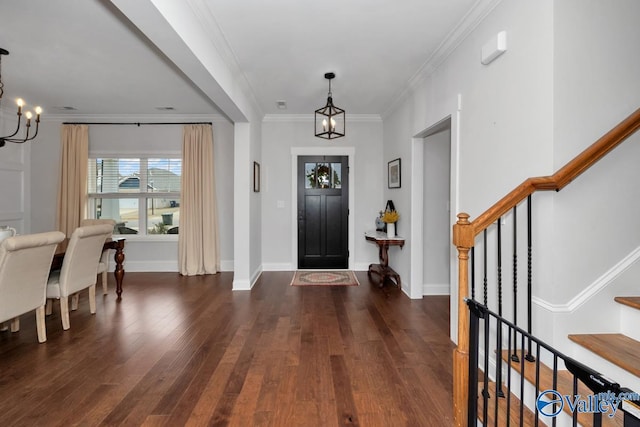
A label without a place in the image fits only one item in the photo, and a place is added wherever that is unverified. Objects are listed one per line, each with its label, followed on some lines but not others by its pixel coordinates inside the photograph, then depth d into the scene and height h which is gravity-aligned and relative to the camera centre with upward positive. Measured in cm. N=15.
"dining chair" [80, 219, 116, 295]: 399 -63
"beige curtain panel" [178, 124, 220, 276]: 545 +0
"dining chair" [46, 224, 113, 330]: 311 -56
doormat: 481 -101
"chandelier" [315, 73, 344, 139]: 549 +145
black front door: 567 +1
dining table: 403 -57
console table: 453 -55
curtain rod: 554 +142
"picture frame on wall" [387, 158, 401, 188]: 471 +54
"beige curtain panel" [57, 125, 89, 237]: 536 +50
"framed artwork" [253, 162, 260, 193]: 500 +50
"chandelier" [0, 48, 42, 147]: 304 +95
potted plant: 464 -14
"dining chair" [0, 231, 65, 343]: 242 -49
